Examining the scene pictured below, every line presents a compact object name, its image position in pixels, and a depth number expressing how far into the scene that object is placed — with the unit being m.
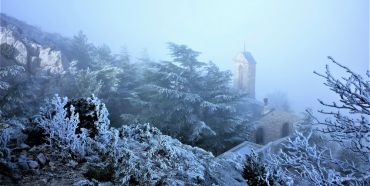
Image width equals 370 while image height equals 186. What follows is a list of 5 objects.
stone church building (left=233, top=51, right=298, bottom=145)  25.41
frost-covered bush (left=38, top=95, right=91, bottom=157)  5.65
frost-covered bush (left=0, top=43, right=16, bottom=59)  22.62
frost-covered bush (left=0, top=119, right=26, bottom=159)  5.05
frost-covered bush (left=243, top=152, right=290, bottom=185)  5.95
